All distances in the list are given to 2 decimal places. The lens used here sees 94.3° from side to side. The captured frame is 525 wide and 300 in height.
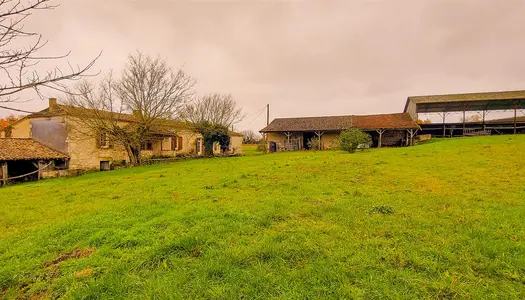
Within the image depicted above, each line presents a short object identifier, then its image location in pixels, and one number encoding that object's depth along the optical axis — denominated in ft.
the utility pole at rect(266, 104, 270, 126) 126.69
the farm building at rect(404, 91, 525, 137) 86.32
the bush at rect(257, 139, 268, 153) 108.37
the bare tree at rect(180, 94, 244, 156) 90.43
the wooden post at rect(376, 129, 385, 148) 89.50
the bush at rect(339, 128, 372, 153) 66.23
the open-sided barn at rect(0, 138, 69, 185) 55.43
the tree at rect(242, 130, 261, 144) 208.19
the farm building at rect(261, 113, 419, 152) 91.08
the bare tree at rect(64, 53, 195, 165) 66.39
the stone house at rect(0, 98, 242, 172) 66.33
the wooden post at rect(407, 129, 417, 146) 86.94
